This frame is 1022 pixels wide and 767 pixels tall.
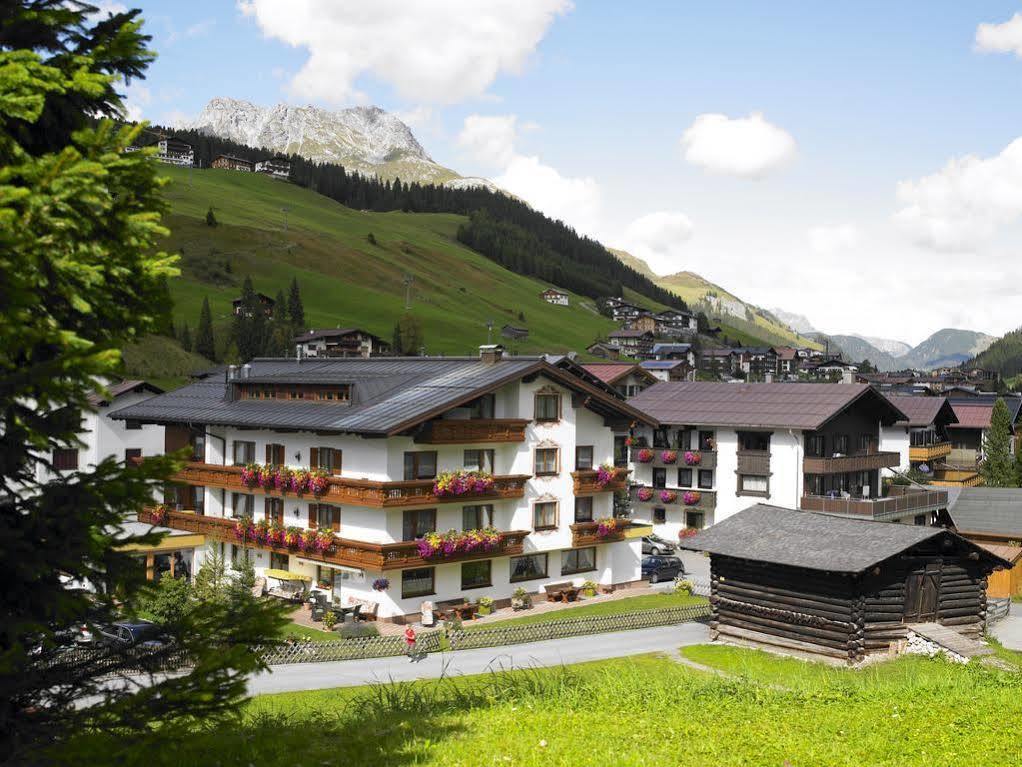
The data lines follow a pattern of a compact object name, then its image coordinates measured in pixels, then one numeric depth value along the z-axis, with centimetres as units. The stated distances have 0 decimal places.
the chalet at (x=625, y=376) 9688
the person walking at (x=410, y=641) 3391
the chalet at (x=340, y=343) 14925
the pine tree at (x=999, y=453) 7775
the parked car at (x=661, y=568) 5247
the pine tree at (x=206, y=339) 12788
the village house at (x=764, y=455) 5928
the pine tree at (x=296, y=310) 15750
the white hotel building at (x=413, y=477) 4025
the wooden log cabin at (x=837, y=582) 3441
